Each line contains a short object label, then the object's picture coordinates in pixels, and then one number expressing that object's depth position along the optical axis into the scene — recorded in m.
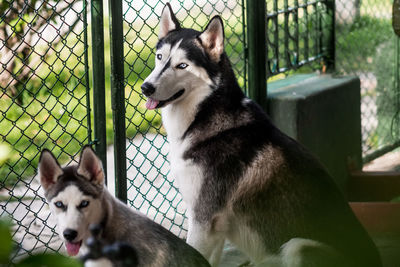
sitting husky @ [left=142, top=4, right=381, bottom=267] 3.76
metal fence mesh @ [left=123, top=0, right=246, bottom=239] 5.25
